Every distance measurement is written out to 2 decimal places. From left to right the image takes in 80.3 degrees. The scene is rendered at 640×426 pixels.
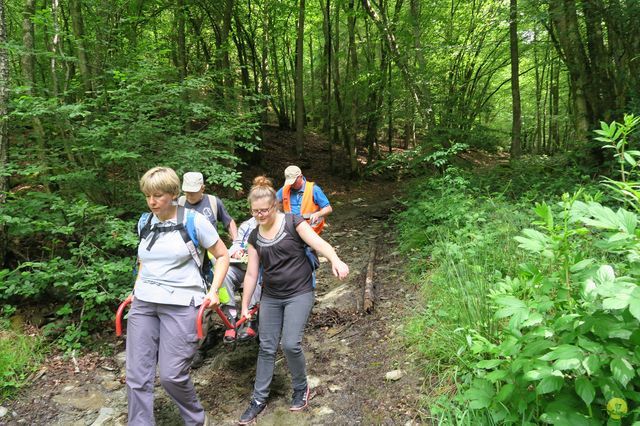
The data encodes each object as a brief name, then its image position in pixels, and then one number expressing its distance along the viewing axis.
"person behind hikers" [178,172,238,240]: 4.53
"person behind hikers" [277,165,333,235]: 5.21
